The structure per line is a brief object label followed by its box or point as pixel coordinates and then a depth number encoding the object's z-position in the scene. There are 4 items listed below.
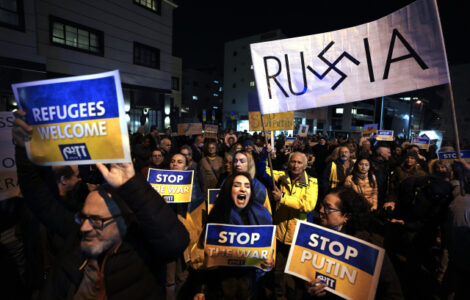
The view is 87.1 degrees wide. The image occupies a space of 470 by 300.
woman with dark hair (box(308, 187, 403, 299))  2.37
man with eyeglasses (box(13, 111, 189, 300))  1.64
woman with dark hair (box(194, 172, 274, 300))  2.60
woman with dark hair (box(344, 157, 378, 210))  4.95
